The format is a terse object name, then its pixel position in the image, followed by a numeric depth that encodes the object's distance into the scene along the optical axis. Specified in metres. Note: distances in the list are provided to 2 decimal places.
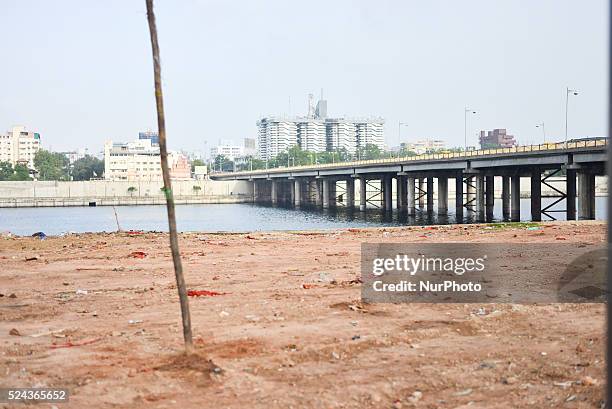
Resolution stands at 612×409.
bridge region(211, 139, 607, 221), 53.50
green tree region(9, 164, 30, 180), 165.50
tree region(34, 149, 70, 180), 186.62
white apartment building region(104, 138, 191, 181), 192.00
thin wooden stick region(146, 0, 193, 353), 9.63
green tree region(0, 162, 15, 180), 169.29
